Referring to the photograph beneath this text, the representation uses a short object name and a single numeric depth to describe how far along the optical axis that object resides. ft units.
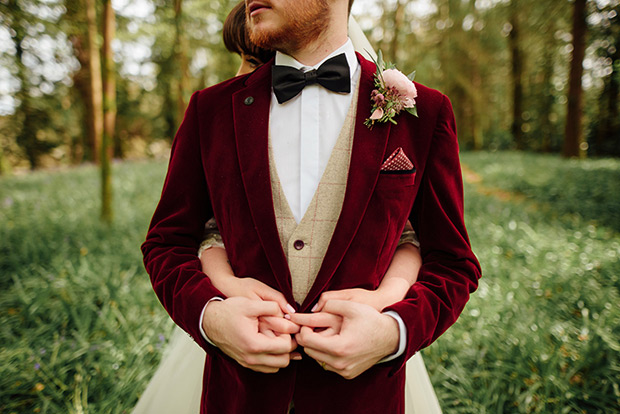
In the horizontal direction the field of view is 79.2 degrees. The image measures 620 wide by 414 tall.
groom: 3.59
